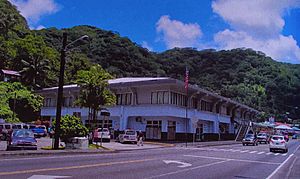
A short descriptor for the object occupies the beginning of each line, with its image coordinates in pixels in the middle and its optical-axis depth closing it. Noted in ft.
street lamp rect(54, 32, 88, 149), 92.99
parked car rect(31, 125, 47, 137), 169.15
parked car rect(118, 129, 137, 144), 154.30
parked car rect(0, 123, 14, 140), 141.49
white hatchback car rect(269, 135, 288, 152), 134.21
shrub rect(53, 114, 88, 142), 98.58
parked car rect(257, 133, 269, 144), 214.90
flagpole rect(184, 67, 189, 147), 165.68
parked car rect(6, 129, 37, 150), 85.97
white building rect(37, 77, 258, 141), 173.37
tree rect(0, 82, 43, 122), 211.61
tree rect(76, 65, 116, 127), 126.93
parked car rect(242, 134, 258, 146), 183.73
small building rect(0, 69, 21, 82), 249.55
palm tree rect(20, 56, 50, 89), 245.86
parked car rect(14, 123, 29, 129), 147.10
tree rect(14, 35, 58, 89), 246.27
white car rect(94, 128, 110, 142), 149.89
